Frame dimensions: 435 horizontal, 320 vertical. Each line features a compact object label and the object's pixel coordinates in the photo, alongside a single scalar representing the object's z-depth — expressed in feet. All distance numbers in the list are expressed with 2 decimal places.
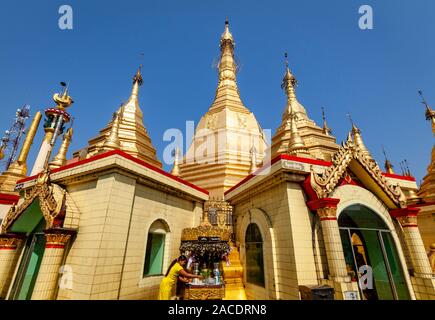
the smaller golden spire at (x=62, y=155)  40.18
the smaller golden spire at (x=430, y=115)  61.41
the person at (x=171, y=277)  23.13
